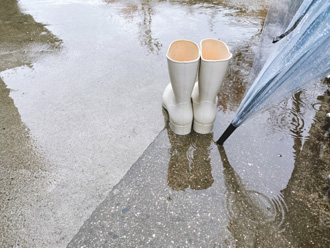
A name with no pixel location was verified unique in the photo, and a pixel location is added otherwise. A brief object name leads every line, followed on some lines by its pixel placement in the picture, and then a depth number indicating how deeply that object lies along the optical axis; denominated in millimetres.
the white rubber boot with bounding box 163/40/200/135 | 1334
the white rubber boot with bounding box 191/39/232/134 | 1347
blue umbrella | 970
